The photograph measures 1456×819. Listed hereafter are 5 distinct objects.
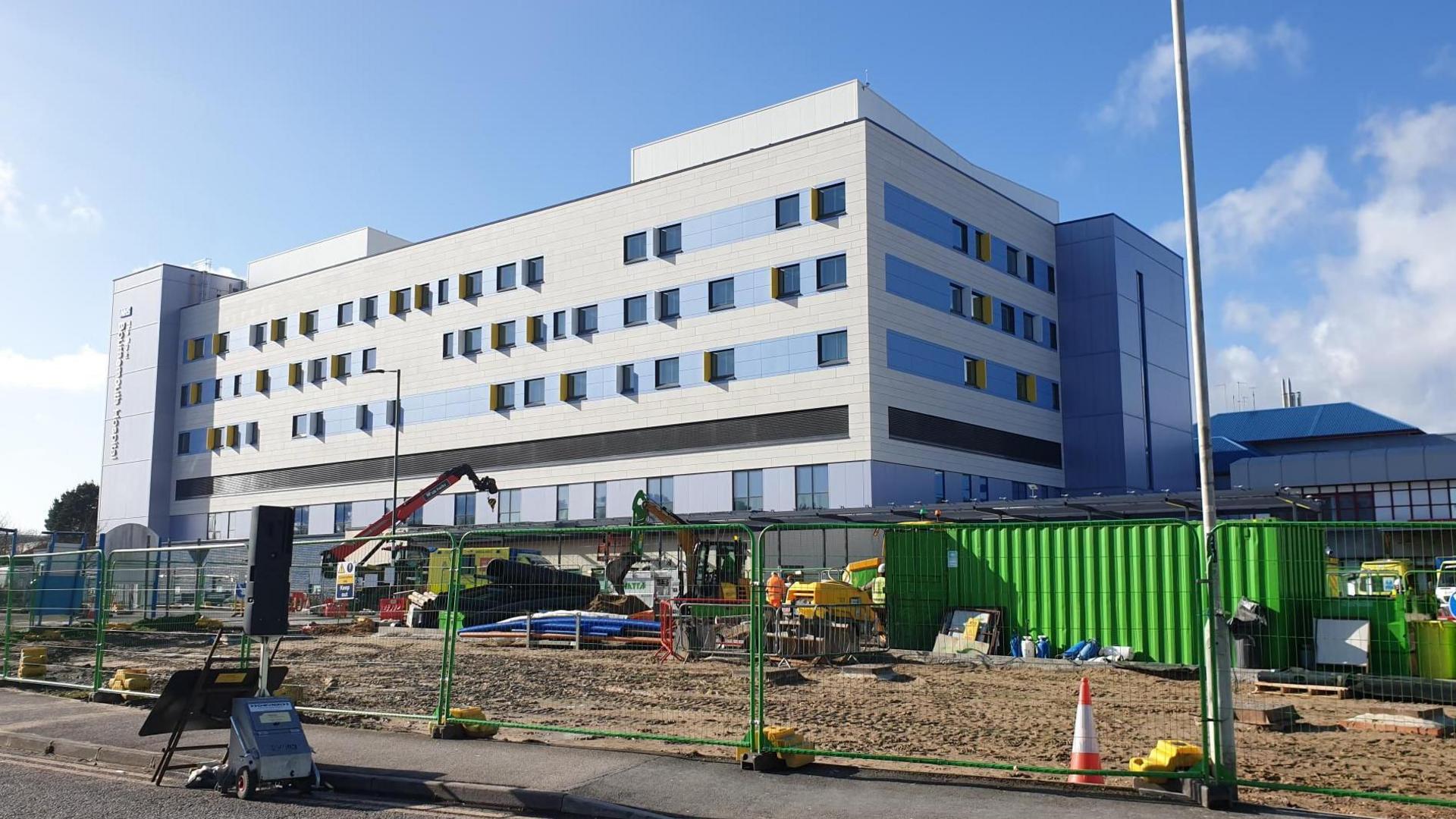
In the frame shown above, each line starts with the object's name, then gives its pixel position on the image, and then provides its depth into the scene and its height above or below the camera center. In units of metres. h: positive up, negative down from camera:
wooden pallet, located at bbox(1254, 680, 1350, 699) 15.20 -1.79
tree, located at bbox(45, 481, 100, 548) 108.12 +4.39
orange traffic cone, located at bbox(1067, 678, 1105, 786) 9.37 -1.52
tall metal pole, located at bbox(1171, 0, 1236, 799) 8.77 +0.14
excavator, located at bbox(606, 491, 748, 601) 26.00 -0.24
